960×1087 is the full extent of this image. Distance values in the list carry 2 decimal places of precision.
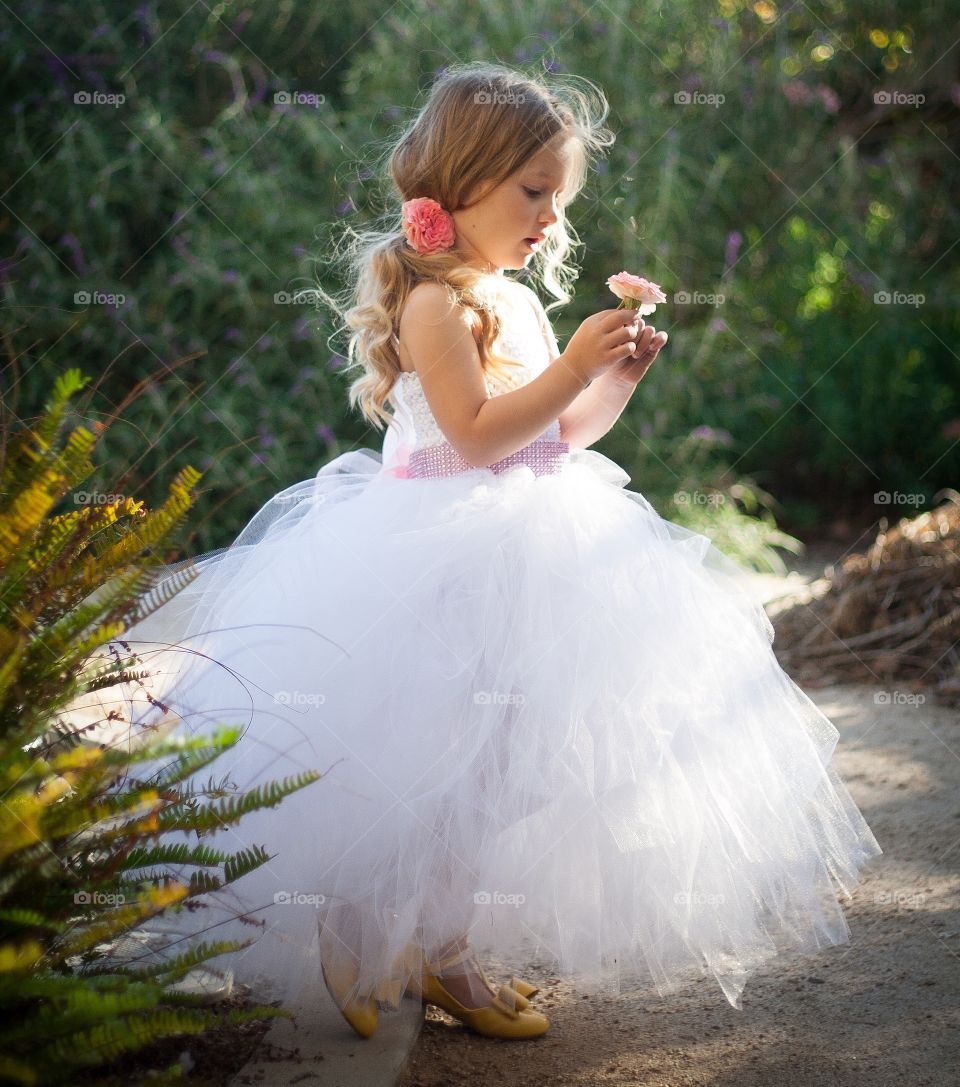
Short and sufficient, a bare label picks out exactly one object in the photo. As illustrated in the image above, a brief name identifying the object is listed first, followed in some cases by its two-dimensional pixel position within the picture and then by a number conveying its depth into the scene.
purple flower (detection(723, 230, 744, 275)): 5.75
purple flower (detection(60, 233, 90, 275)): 5.32
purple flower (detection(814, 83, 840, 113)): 6.17
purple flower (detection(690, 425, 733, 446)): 5.34
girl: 1.72
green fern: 1.26
